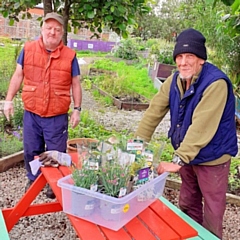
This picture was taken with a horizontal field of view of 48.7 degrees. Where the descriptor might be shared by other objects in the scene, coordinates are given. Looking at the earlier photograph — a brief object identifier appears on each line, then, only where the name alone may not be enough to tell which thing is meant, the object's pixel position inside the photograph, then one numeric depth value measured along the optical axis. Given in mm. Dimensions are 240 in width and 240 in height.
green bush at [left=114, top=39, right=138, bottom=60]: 11302
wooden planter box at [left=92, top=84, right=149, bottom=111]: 5553
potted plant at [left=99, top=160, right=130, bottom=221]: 1295
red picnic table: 1293
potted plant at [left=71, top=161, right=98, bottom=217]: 1334
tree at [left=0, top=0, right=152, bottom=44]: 2561
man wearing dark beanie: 1534
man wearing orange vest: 2241
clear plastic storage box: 1292
